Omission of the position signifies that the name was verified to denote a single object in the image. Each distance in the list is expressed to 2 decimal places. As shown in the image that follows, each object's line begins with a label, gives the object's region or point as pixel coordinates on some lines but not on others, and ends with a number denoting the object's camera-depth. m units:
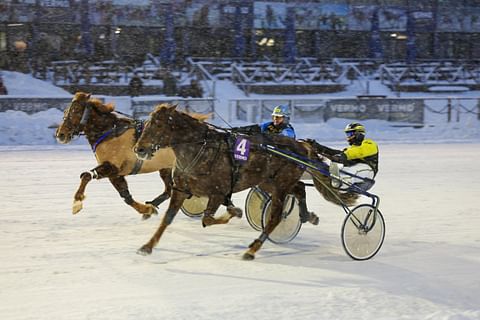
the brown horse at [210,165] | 15.66
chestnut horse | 18.98
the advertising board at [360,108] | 45.66
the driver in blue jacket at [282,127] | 18.19
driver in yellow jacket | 17.09
